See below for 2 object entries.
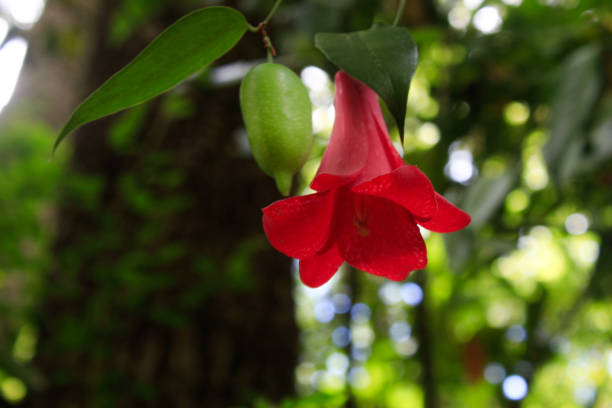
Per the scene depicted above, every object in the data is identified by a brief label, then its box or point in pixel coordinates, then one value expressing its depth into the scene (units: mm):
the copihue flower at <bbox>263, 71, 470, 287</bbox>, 423
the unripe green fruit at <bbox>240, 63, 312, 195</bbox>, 407
